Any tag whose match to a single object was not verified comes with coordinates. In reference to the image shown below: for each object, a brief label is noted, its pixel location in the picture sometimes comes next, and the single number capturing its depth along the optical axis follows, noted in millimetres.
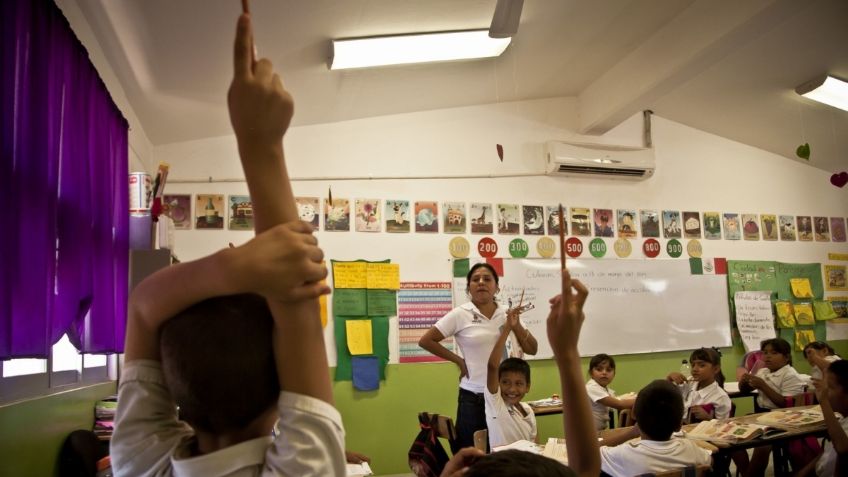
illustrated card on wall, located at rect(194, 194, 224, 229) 4574
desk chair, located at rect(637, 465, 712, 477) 2033
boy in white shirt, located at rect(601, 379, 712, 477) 2230
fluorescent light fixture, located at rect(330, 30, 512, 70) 3631
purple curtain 1816
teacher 3253
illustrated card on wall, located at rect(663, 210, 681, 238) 5793
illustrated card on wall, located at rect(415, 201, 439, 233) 5031
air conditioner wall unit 5406
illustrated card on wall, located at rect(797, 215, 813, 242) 6371
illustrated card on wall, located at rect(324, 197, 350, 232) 4820
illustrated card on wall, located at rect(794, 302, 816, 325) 6042
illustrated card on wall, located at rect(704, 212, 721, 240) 5941
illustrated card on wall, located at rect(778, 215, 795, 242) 6281
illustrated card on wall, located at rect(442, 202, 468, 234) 5102
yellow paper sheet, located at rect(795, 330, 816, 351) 6005
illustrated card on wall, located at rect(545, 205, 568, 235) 5412
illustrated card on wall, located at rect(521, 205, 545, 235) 5332
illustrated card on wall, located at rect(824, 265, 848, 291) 6348
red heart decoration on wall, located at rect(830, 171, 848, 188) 5137
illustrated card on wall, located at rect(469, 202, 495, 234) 5172
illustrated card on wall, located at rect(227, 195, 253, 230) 4633
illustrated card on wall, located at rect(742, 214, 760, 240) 6102
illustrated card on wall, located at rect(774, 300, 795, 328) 5910
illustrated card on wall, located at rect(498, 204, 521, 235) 5250
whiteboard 5184
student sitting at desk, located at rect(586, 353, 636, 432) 3713
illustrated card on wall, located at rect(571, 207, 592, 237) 5480
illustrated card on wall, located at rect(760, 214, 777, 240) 6195
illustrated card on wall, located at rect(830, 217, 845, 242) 6535
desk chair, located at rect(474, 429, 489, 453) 2070
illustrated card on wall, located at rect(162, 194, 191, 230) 4516
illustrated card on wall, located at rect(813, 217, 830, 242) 6457
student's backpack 2727
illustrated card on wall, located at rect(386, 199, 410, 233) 4961
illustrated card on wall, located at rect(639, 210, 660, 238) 5723
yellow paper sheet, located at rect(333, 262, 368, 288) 4746
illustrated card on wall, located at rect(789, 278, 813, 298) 6129
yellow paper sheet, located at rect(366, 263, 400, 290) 4812
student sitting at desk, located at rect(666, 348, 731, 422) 3691
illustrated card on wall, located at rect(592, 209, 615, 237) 5570
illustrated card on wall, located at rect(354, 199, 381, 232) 4891
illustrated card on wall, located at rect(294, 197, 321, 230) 4775
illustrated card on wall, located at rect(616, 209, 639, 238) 5641
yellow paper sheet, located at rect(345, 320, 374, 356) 4672
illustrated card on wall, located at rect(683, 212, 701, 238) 5859
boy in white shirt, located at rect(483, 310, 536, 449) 2795
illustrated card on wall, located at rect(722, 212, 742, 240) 6023
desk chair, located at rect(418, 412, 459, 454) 2719
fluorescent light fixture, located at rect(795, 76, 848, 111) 4824
